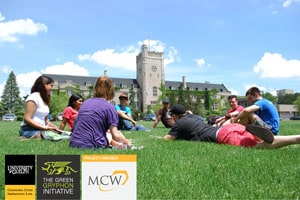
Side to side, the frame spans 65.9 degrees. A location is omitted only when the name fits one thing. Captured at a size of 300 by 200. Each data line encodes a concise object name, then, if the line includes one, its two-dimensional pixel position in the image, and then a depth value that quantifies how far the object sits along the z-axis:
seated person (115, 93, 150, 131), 8.67
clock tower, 66.33
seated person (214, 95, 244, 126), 7.21
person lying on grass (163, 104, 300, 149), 3.64
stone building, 63.86
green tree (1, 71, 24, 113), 58.76
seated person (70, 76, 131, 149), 3.66
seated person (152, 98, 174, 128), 10.14
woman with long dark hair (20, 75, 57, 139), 4.79
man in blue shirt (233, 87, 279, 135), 4.74
